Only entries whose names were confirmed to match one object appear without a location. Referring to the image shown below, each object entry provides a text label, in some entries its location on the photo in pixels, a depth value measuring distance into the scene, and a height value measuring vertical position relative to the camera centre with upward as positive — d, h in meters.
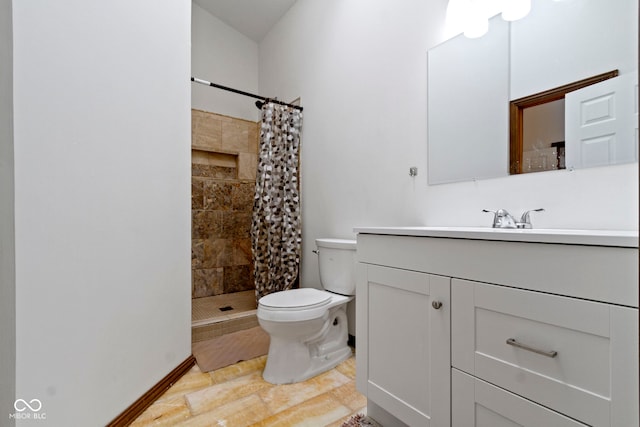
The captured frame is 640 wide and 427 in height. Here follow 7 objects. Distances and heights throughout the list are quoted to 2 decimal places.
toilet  1.61 -0.59
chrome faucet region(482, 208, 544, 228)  1.23 -0.03
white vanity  0.71 -0.33
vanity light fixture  1.31 +0.92
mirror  1.09 +0.59
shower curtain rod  2.27 +0.91
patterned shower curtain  2.45 +0.02
